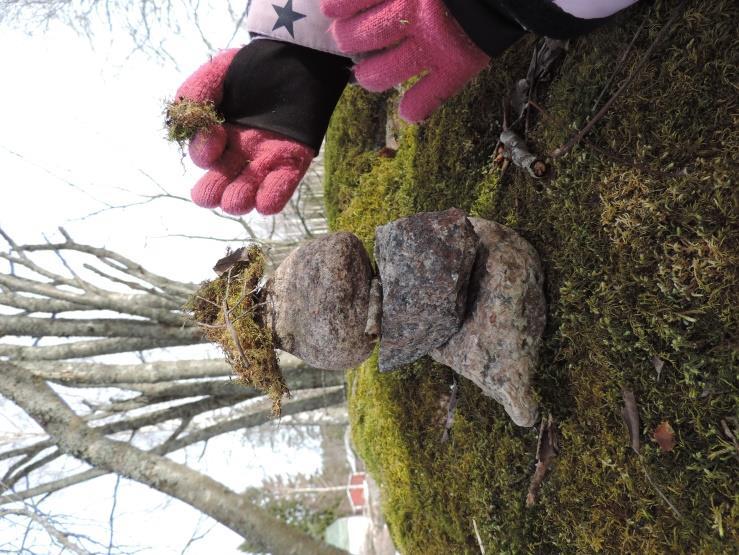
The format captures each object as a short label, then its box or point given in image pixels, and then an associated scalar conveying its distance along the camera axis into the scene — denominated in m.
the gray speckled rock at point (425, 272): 0.24
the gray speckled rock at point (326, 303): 0.25
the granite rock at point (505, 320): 0.25
